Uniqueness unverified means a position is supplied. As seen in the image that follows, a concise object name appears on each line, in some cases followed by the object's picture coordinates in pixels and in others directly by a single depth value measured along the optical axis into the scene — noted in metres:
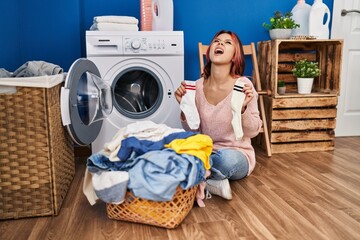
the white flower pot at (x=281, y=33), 2.46
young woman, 1.66
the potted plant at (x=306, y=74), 2.49
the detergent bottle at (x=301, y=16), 2.59
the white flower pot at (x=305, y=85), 2.50
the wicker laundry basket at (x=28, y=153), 1.33
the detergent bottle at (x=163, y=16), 2.36
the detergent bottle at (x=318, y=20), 2.47
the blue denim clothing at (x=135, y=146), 1.36
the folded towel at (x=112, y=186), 1.29
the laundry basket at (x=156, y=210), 1.31
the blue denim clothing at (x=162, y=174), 1.25
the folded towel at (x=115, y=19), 2.13
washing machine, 2.04
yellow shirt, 1.36
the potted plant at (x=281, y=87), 2.53
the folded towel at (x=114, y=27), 2.13
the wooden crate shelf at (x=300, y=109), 2.40
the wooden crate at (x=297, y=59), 2.43
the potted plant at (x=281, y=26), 2.46
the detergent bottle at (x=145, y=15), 2.35
